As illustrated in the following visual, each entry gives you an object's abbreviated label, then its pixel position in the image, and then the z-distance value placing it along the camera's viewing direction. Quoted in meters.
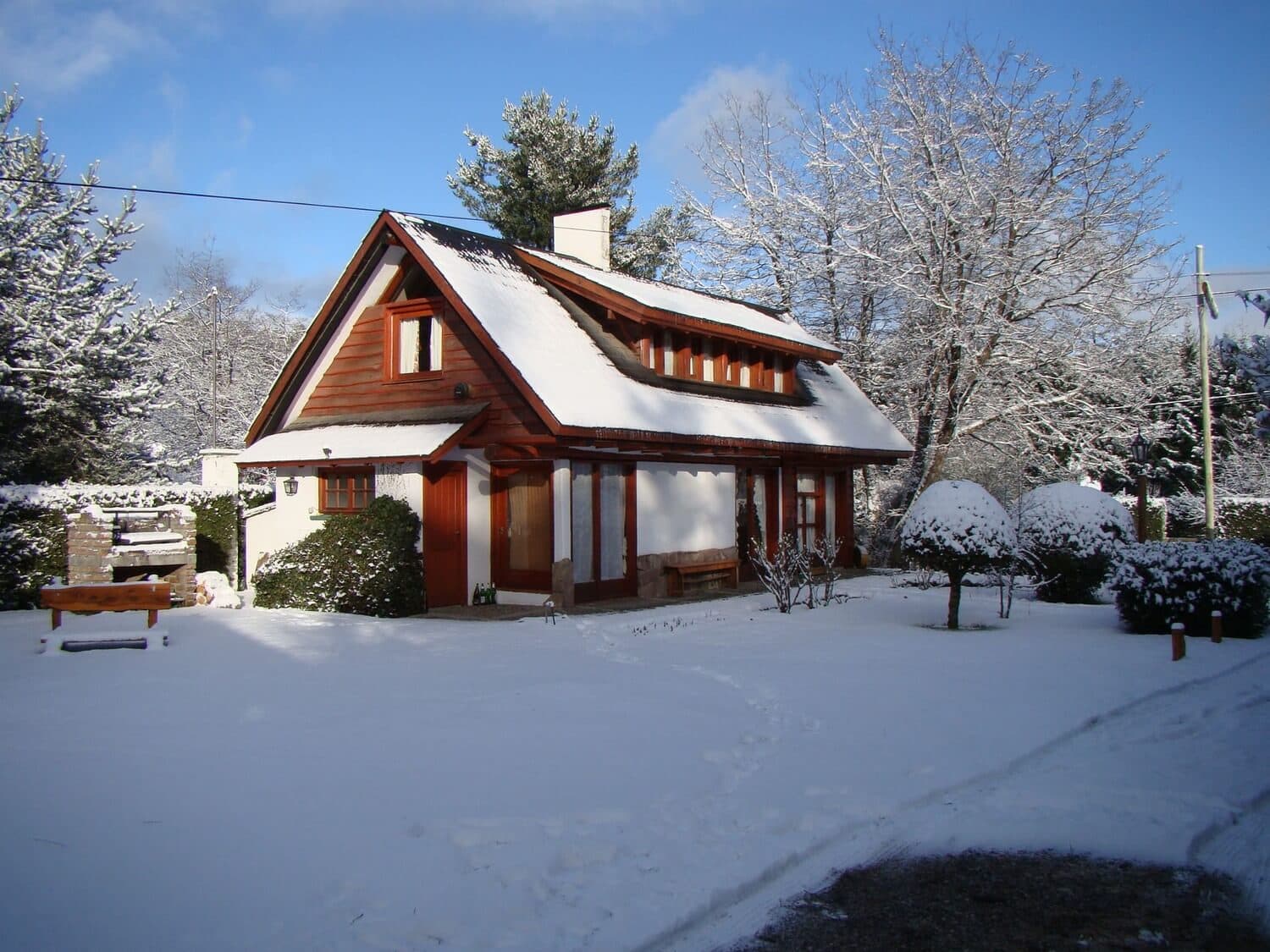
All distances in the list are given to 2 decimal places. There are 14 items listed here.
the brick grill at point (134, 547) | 14.36
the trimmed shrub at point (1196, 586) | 12.48
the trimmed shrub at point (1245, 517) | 27.45
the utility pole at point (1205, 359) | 24.59
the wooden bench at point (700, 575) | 17.16
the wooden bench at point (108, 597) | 11.27
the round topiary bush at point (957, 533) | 12.70
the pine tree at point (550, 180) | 34.22
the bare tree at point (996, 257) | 23.64
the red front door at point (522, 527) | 15.34
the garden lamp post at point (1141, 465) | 21.86
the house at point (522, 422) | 14.90
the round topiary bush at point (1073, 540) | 16.28
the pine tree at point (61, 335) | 18.70
